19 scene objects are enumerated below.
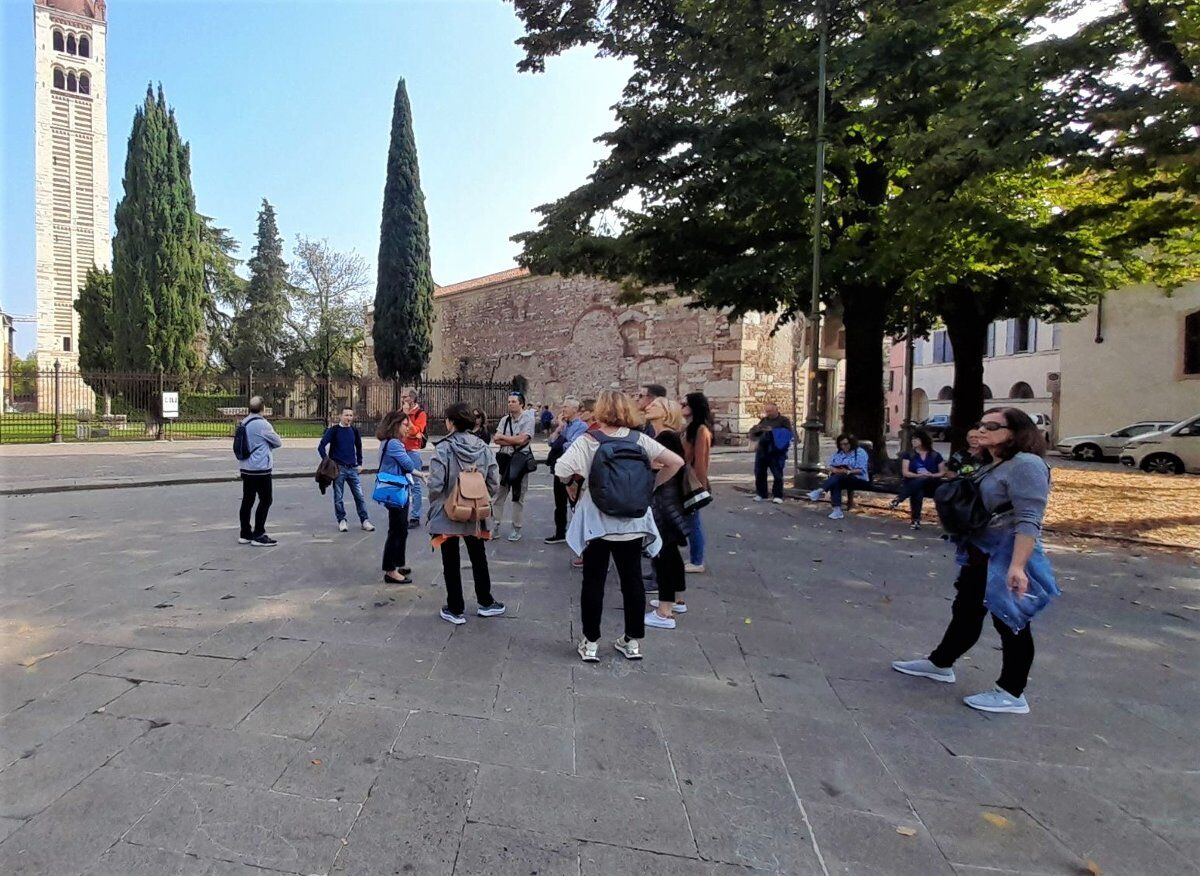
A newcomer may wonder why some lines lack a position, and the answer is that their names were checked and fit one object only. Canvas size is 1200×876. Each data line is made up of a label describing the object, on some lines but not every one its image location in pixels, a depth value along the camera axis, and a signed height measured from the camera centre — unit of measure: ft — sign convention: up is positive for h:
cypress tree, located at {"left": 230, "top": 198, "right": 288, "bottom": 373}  122.21 +14.52
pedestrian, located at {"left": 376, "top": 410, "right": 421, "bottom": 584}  17.78 -2.05
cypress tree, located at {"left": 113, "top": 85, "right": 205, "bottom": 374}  85.40 +18.82
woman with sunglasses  10.19 -2.05
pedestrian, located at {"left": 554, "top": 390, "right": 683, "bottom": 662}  12.23 -2.22
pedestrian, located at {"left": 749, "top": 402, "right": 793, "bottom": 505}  34.40 -2.29
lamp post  30.50 +4.86
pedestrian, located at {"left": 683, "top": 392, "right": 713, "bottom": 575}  17.80 -0.85
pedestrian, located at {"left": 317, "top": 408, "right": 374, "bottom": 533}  24.53 -2.09
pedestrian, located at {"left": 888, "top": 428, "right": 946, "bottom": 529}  28.04 -2.91
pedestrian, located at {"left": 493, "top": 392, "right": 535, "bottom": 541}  23.12 -1.67
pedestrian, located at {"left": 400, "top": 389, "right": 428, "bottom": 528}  24.49 -1.13
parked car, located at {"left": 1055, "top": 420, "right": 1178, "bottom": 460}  67.72 -3.43
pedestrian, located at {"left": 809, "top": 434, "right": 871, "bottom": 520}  30.81 -3.06
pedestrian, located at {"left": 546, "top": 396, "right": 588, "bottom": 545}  23.39 -1.22
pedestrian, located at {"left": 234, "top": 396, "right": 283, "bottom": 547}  21.85 -2.28
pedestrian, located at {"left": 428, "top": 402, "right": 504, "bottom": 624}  14.46 -2.57
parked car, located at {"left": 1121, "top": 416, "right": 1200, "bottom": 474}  53.16 -3.31
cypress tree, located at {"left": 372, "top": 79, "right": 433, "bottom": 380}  93.56 +20.60
